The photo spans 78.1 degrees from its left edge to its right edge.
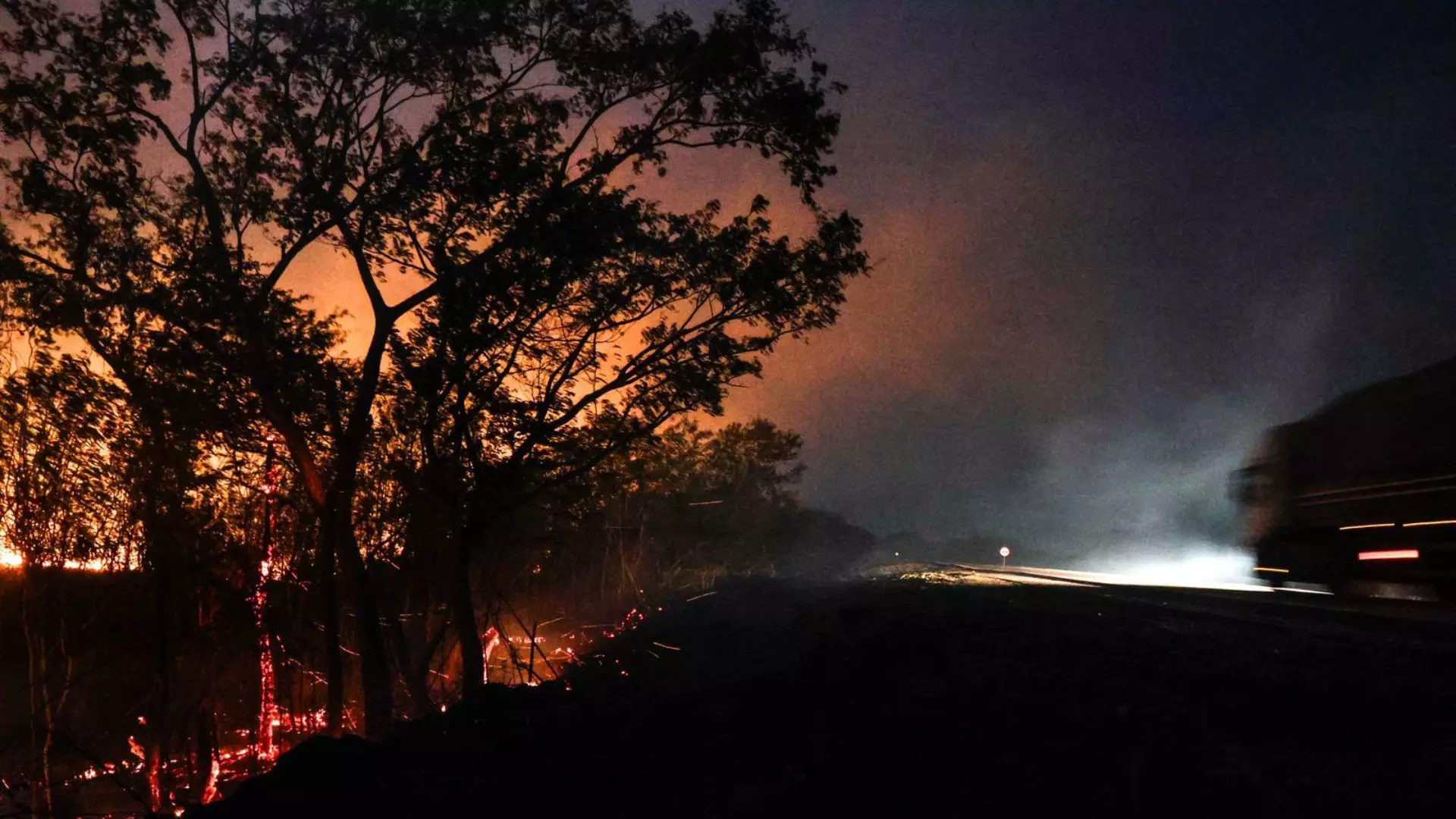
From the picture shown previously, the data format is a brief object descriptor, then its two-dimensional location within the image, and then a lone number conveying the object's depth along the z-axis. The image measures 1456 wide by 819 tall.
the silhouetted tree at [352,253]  12.73
